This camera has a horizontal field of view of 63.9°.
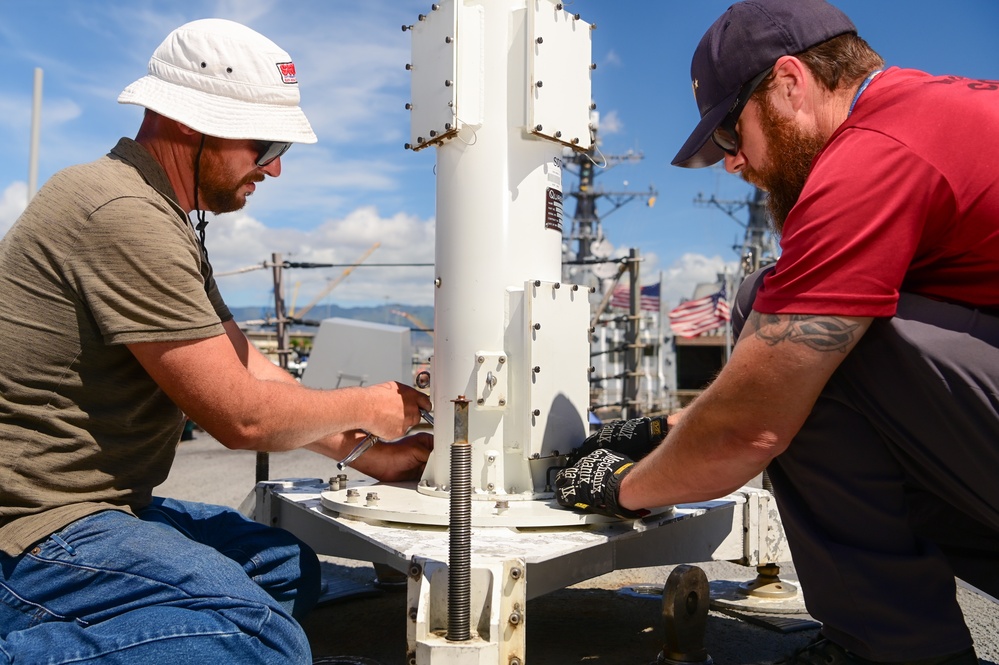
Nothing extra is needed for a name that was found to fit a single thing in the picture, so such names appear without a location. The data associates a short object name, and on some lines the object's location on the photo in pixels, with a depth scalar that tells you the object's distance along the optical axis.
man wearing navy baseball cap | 1.59
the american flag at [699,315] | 20.64
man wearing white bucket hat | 1.77
